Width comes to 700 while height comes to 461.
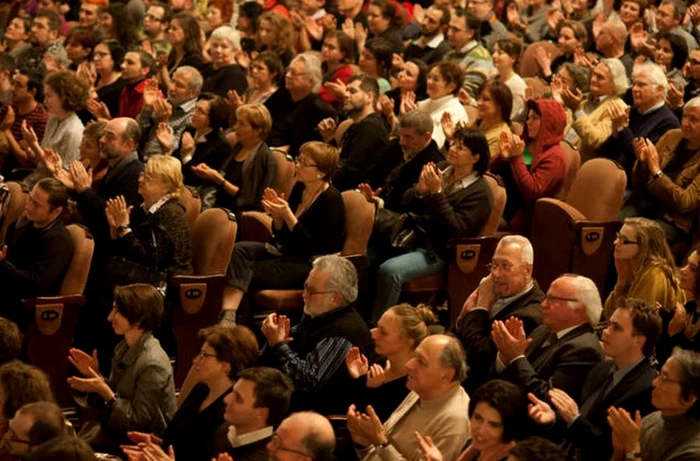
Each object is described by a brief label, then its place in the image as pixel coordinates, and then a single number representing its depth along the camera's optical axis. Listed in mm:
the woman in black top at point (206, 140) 11300
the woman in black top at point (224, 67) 13407
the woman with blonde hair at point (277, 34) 13865
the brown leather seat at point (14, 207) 10211
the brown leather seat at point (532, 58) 14018
